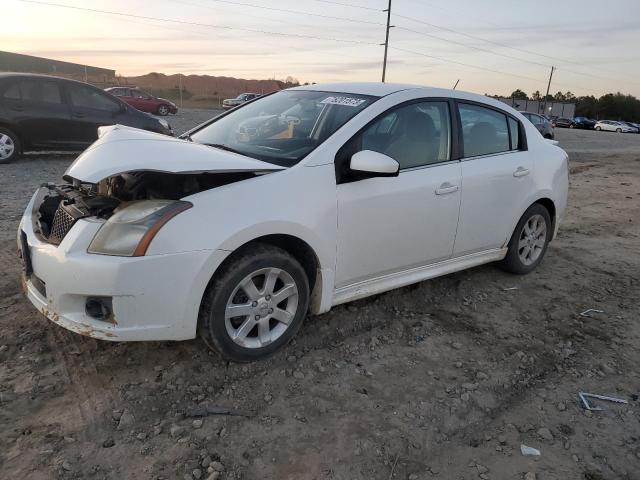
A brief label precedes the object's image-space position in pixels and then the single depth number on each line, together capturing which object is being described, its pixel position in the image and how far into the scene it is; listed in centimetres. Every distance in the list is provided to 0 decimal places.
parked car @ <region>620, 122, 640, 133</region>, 5028
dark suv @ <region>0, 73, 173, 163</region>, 903
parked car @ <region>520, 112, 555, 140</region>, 2352
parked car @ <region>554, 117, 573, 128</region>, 5353
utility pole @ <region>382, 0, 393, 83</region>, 3694
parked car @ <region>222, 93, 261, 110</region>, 3319
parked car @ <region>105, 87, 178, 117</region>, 2736
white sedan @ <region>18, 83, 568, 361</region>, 267
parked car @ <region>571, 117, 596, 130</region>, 5331
